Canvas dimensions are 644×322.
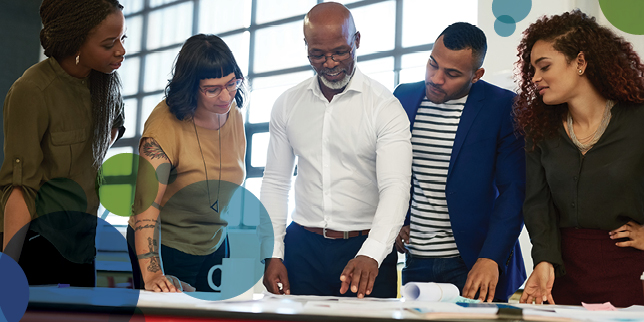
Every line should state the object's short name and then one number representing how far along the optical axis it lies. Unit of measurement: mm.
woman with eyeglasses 1582
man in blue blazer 1609
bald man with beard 1563
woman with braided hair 1550
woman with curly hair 1376
